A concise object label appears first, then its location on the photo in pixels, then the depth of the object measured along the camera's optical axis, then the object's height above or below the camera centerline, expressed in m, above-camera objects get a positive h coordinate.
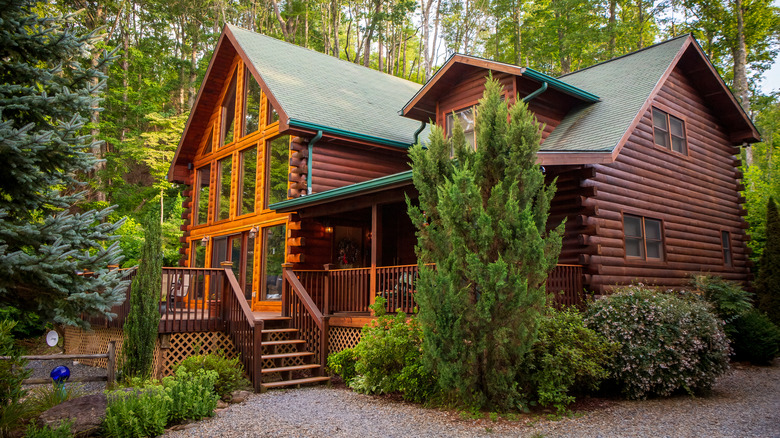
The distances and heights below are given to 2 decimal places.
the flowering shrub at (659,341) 7.87 -0.80
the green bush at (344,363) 9.35 -1.30
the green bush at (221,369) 7.91 -1.21
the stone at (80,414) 5.81 -1.39
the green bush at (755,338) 11.29 -1.05
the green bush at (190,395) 6.71 -1.37
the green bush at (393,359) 7.69 -1.07
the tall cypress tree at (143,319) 8.21 -0.45
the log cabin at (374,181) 10.11 +2.62
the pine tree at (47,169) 5.33 +1.29
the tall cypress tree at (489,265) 6.54 +0.30
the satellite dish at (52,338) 8.21 -0.75
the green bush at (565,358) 7.00 -0.95
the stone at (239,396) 7.92 -1.59
